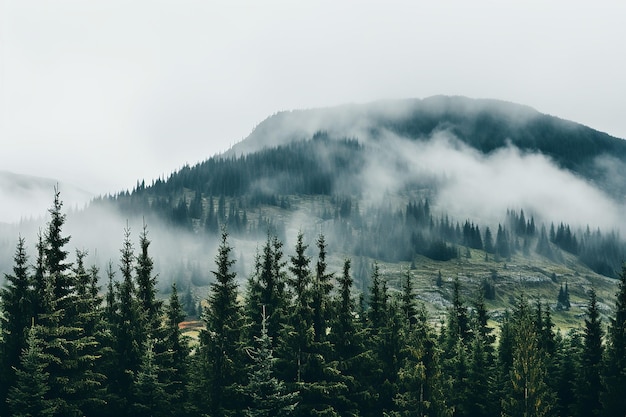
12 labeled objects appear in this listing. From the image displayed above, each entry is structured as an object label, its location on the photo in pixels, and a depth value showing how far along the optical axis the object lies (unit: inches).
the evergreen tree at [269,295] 1941.4
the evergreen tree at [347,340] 1814.7
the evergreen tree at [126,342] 1750.7
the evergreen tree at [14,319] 1525.6
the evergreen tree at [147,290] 1857.8
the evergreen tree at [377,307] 2126.0
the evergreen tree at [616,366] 1903.3
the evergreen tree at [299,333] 1737.2
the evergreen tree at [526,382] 1898.4
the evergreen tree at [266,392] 1622.8
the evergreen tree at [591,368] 2126.0
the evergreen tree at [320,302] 1804.9
